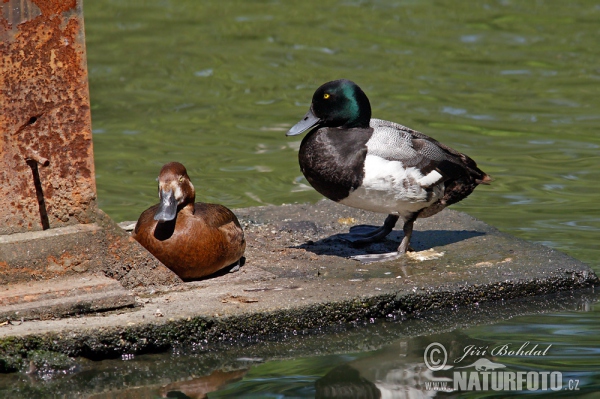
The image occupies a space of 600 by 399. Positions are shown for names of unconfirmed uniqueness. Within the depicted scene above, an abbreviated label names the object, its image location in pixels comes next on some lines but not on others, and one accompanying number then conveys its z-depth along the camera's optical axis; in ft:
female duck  34.88
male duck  37.78
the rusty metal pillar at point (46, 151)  31.22
